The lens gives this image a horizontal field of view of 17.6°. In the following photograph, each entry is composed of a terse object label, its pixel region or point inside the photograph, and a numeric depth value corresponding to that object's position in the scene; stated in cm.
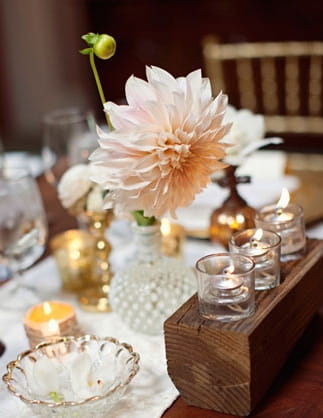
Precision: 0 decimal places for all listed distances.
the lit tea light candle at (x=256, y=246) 99
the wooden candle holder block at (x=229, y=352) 91
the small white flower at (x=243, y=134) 121
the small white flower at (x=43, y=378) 96
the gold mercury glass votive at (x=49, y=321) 108
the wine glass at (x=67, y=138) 138
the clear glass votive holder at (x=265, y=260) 99
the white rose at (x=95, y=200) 119
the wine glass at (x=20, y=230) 122
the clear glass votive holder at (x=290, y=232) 105
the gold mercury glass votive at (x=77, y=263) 125
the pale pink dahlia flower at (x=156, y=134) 95
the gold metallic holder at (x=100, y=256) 121
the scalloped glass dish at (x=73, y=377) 93
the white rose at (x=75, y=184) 118
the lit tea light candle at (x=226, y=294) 93
